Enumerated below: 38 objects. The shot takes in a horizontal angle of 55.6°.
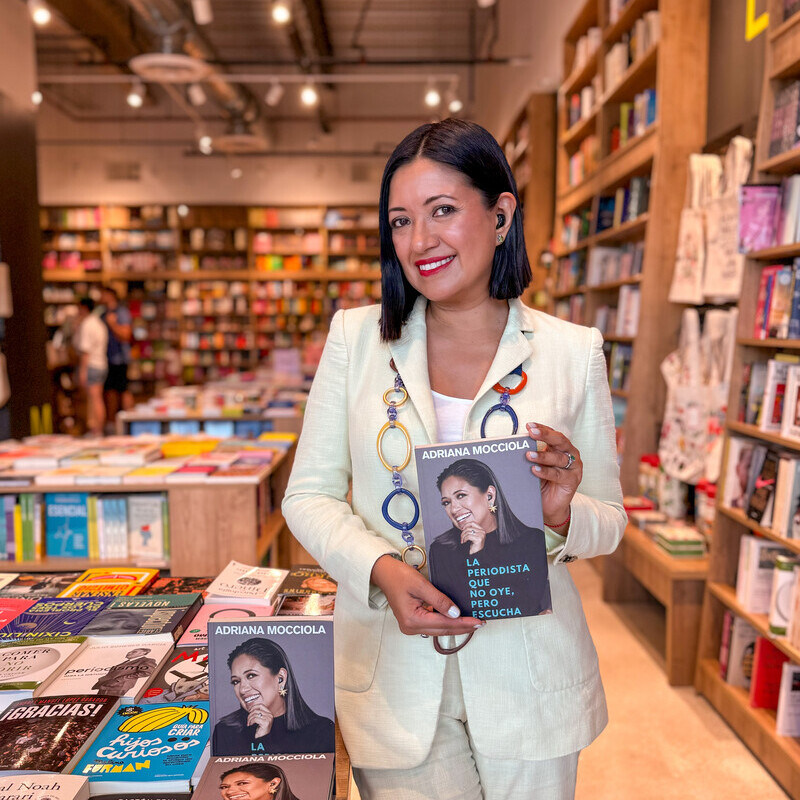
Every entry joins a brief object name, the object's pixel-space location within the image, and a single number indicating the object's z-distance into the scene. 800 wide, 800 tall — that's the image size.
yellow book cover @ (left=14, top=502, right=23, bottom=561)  3.29
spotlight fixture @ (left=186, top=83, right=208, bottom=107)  8.23
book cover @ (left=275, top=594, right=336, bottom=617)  1.64
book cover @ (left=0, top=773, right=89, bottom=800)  1.03
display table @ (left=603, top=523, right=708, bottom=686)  3.39
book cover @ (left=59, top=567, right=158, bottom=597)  1.89
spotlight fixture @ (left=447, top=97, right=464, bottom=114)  8.46
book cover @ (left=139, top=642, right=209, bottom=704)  1.36
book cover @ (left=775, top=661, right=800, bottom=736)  2.63
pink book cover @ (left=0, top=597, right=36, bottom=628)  1.67
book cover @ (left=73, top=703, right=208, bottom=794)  1.10
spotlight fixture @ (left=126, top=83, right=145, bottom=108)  8.79
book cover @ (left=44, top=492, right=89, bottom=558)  3.29
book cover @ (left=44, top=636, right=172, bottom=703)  1.37
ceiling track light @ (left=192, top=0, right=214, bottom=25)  5.96
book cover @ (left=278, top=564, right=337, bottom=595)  1.83
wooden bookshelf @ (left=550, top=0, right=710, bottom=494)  3.97
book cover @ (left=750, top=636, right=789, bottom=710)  2.81
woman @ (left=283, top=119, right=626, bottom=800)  1.23
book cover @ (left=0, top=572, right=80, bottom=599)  1.86
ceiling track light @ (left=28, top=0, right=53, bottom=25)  5.97
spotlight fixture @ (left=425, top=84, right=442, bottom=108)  7.96
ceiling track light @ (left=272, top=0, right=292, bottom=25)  6.28
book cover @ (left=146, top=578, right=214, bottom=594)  1.90
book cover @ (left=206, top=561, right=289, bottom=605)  1.78
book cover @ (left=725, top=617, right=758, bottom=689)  3.02
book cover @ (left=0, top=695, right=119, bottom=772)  1.13
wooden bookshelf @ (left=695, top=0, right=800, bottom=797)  2.62
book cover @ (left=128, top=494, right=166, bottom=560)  3.27
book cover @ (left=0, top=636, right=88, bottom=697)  1.34
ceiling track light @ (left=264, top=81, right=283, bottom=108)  8.31
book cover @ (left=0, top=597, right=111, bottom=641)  1.59
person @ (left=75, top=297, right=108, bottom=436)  9.34
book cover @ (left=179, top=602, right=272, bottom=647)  1.61
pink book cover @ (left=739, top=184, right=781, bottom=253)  2.81
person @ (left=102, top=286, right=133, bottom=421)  9.85
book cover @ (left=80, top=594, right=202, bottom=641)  1.59
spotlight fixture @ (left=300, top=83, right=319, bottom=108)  7.81
